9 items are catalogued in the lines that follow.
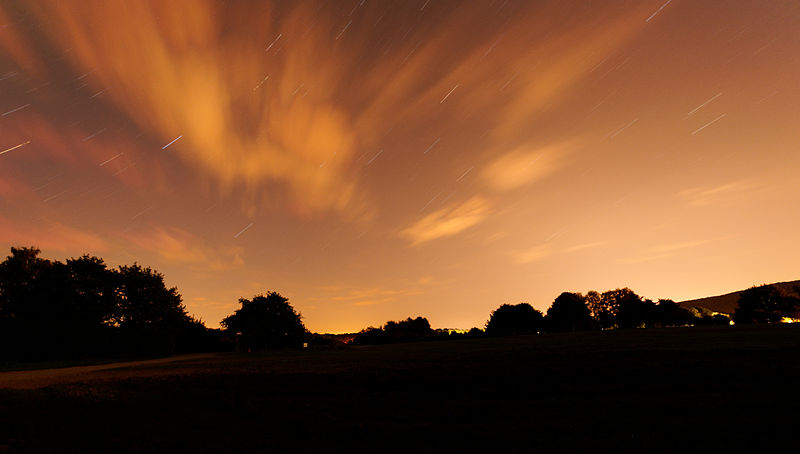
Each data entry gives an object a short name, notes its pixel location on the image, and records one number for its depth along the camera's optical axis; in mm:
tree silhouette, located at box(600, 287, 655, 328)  120625
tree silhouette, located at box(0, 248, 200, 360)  60938
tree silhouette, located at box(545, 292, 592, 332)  125250
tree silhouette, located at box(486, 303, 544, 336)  128500
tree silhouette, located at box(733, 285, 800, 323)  102750
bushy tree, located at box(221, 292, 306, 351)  92750
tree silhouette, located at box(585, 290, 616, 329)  142088
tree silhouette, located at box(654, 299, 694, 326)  114812
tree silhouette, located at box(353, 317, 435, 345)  106750
